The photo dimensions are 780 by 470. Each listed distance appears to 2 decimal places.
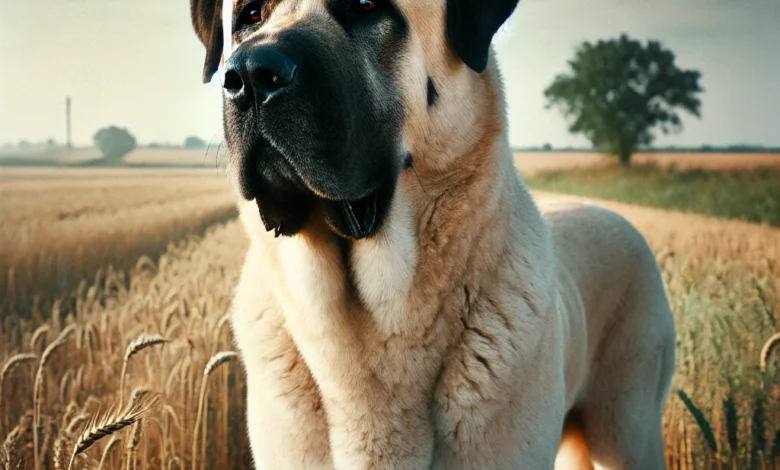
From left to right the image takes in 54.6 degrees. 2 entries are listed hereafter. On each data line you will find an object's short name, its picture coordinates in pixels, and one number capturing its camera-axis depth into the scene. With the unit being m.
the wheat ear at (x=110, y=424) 2.71
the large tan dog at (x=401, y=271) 2.05
